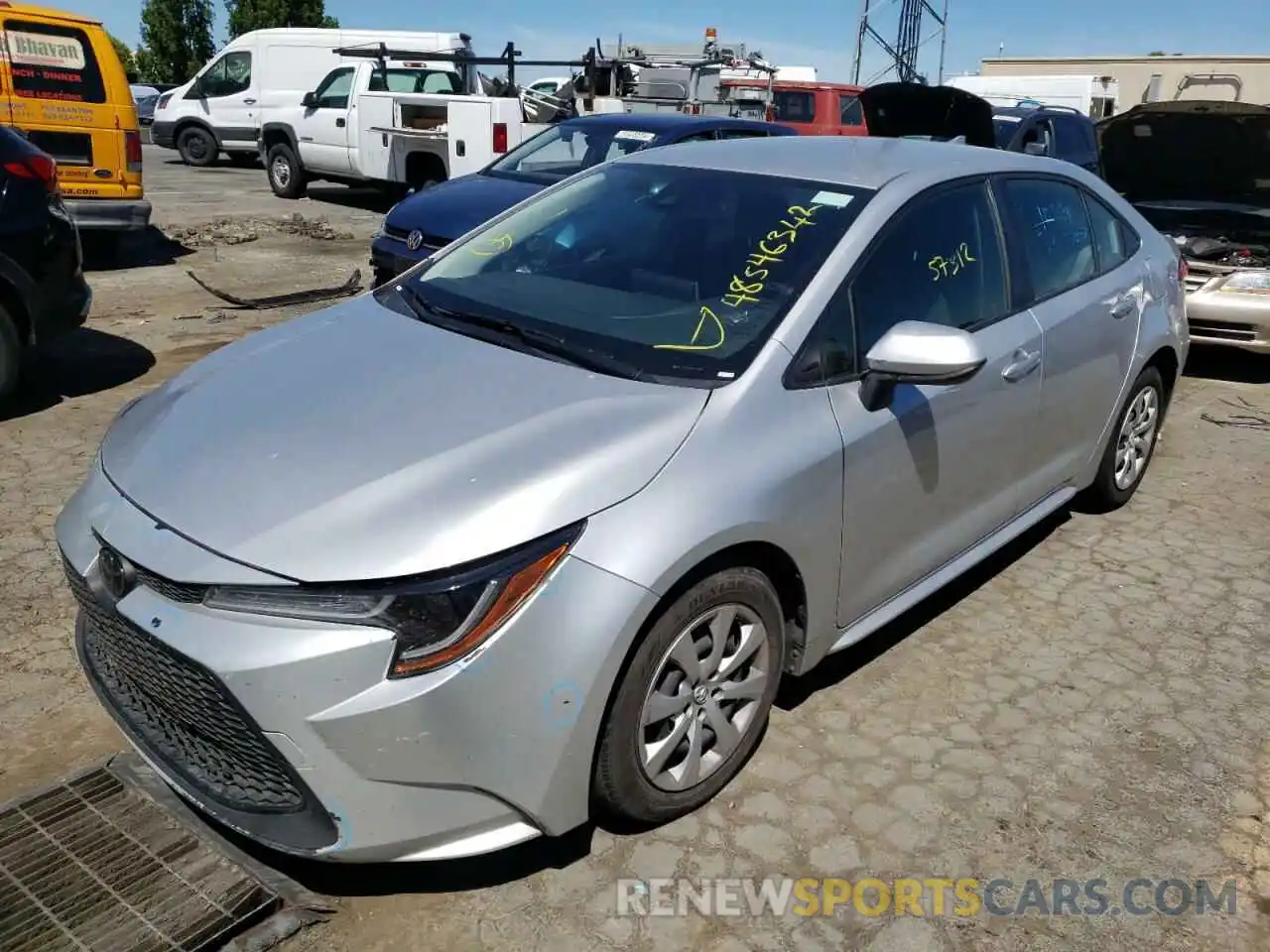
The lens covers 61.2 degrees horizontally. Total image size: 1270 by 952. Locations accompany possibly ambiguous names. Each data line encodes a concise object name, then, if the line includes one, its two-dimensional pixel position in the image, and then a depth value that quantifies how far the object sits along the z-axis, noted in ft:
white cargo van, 57.16
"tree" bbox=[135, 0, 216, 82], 138.21
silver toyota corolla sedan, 7.18
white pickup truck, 41.29
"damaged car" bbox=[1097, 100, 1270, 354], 23.38
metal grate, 7.77
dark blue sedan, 24.52
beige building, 105.81
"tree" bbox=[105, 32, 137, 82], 156.35
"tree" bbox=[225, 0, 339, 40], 132.36
